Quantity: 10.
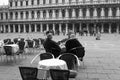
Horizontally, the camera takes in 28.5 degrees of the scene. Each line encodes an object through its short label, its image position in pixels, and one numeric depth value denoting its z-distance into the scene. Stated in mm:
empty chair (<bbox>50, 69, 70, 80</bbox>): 4594
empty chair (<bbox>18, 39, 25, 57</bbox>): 11381
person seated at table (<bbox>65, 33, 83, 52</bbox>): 8727
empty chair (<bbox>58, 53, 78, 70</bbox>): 7047
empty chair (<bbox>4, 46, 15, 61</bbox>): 9948
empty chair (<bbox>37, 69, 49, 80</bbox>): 5844
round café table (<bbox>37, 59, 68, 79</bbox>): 5844
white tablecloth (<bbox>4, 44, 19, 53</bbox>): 10105
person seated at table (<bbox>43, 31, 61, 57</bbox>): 8554
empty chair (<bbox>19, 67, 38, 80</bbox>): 4883
